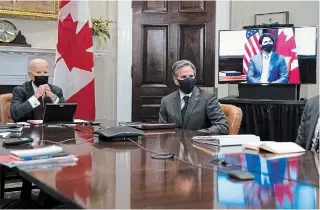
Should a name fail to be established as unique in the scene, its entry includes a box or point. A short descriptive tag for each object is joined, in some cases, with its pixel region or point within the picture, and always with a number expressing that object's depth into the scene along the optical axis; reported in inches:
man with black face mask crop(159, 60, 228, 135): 112.3
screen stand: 161.9
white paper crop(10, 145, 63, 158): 58.9
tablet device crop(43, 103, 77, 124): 110.7
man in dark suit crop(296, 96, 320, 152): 82.7
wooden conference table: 40.1
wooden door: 194.7
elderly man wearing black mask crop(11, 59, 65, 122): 121.8
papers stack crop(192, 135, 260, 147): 76.5
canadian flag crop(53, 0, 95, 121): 167.3
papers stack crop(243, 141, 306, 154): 68.8
